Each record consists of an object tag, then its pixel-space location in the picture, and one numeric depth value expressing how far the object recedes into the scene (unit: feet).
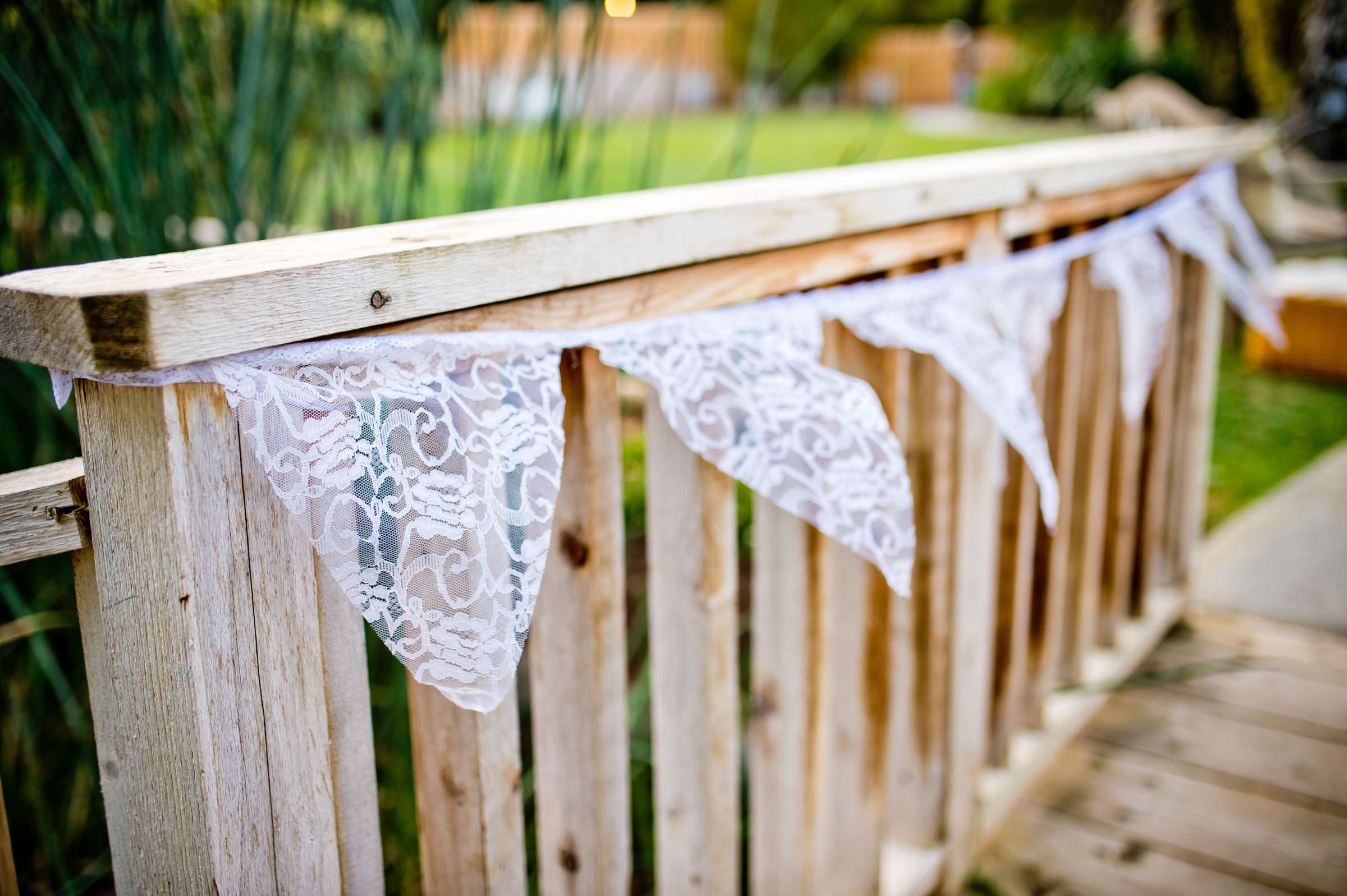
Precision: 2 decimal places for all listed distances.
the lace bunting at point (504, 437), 2.41
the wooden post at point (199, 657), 2.31
